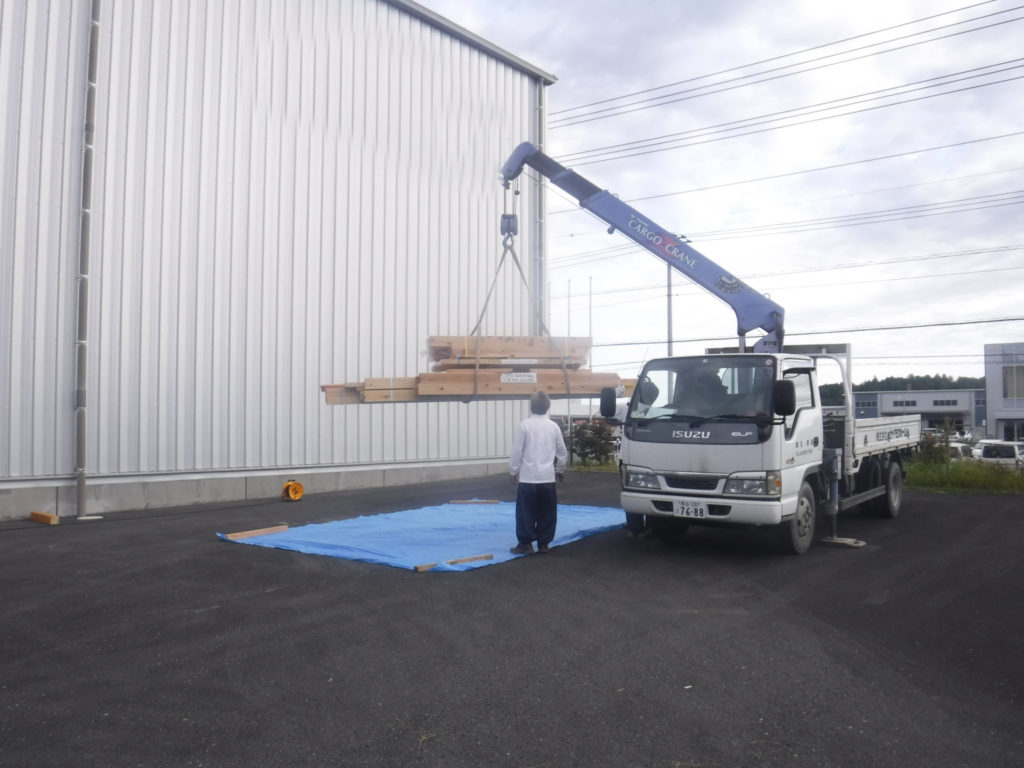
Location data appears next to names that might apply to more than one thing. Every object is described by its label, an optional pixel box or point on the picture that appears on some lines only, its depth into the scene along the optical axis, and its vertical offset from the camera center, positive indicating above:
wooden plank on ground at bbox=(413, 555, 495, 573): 8.34 -1.79
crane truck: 8.66 -0.53
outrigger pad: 9.87 -1.83
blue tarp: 9.11 -1.84
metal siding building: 13.09 +3.00
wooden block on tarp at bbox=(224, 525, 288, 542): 10.52 -1.84
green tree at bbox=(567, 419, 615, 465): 23.19 -1.40
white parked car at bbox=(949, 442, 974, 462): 19.11 -1.46
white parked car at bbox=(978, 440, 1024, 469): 25.66 -1.85
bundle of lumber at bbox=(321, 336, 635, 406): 9.99 +0.24
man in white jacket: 9.18 -0.91
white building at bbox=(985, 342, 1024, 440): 53.00 +0.20
